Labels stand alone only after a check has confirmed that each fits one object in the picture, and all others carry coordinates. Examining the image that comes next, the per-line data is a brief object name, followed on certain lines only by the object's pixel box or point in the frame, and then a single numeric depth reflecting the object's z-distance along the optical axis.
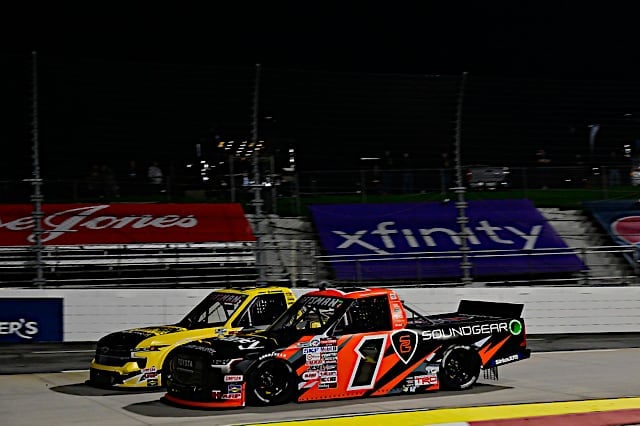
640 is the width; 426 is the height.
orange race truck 10.45
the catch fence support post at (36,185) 16.36
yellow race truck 11.98
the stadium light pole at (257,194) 17.30
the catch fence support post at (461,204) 17.94
